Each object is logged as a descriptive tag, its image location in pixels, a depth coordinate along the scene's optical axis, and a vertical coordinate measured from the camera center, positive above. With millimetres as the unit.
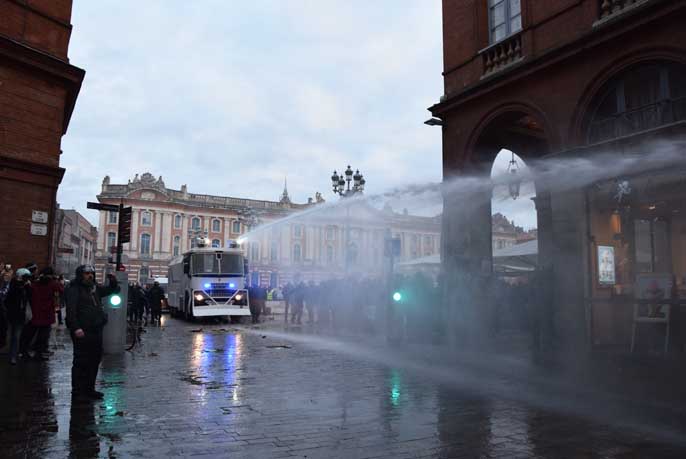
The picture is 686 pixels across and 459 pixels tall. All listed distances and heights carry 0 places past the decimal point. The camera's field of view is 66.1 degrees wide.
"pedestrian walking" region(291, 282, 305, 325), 22406 -622
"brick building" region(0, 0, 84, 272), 13539 +4379
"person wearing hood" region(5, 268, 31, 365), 9602 -501
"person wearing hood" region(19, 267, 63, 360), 9953 -565
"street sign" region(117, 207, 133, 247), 14734 +1645
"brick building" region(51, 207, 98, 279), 45212 +6062
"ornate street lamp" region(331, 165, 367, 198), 24244 +4824
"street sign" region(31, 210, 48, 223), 14000 +1753
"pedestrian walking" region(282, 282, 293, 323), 23242 -432
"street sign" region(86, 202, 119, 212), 14091 +2052
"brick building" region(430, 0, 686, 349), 10055 +3427
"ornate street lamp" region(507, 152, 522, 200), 13335 +2616
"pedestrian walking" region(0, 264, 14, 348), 10852 -391
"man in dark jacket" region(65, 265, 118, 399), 6742 -605
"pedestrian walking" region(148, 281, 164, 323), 21516 -697
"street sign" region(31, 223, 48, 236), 13952 +1398
